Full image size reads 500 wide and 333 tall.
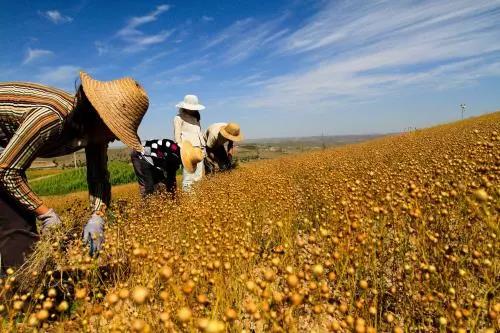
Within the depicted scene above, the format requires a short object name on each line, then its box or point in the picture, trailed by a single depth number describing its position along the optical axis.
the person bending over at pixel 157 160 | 5.24
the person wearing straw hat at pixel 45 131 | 2.11
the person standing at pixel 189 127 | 6.19
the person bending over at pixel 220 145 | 7.27
